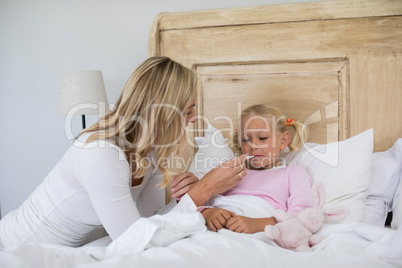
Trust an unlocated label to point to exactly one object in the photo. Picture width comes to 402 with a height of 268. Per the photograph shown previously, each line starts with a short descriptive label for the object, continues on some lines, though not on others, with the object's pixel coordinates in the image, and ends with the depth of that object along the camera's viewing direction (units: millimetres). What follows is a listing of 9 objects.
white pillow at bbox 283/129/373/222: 1654
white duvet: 1095
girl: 1622
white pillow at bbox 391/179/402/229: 1575
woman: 1281
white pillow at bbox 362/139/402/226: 1697
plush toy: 1347
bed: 1696
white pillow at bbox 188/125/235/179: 1900
